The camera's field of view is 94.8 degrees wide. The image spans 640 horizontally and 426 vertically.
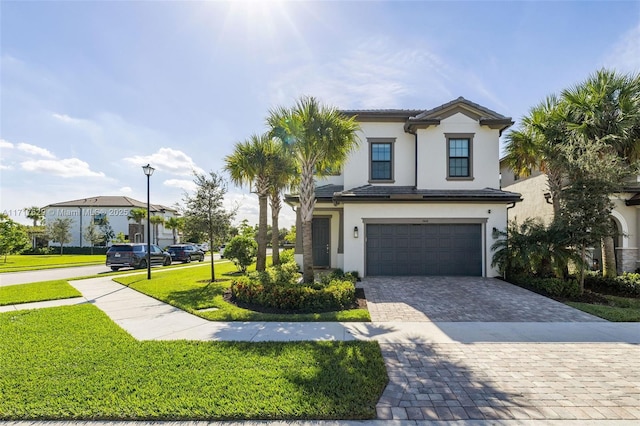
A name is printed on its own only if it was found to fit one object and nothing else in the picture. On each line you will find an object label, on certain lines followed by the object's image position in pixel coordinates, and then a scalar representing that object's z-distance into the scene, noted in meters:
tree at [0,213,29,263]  25.34
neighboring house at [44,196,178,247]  50.19
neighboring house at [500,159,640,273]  13.70
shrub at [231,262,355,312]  8.21
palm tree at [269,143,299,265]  13.29
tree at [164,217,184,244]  52.22
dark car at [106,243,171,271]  19.28
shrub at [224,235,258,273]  15.12
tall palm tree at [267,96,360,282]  9.47
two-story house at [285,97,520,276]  13.03
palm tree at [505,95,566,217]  11.70
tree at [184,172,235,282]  12.86
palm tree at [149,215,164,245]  54.54
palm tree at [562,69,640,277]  10.55
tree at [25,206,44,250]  50.88
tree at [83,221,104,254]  39.03
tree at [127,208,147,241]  49.50
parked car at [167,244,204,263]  26.28
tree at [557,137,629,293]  9.42
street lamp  13.54
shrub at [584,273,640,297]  10.27
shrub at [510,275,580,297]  9.79
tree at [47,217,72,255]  37.28
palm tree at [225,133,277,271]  13.15
